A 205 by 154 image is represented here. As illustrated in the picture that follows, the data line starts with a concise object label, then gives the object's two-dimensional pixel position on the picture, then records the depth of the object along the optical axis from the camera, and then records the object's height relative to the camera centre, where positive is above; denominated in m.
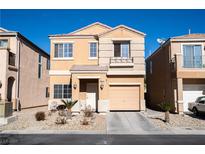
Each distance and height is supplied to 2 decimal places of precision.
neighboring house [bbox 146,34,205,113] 12.55 +1.03
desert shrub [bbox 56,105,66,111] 13.83 -2.19
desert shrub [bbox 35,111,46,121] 10.44 -2.25
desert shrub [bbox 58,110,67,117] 11.39 -2.30
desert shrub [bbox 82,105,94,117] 11.24 -2.22
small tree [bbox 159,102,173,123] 10.08 -1.72
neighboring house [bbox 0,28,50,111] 13.16 +1.18
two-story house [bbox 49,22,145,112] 13.74 +1.57
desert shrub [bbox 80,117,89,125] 9.45 -2.42
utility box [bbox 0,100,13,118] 9.83 -1.71
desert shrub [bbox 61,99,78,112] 10.90 -1.59
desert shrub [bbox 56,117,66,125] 9.61 -2.44
